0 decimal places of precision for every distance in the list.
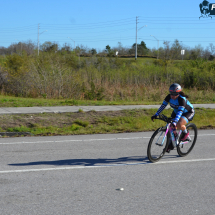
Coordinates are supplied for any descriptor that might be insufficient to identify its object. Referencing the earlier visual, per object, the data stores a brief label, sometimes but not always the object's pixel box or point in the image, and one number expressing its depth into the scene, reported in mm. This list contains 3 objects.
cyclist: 13003
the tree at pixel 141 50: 190875
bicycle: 13109
